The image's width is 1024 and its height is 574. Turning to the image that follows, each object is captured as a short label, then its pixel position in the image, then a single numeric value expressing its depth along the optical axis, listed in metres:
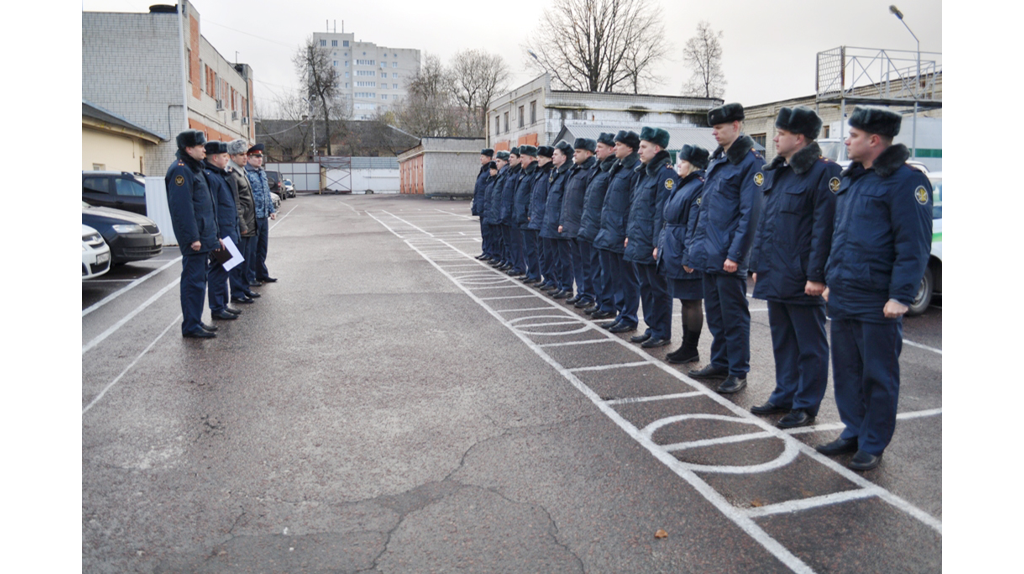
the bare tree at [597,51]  48.41
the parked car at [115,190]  15.37
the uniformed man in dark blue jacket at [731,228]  5.66
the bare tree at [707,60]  49.59
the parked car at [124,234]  12.05
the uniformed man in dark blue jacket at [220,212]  8.66
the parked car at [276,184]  45.22
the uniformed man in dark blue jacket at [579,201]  9.53
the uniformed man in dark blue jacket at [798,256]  4.68
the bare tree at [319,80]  68.24
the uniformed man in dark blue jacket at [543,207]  11.02
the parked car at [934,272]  8.55
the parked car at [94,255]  10.20
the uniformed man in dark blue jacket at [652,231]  7.27
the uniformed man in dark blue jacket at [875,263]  3.97
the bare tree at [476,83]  69.00
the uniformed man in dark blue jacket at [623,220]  8.13
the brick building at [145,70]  30.69
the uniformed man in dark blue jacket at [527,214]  11.86
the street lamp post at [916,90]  19.53
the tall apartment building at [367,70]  140.12
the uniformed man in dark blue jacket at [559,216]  10.28
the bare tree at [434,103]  71.19
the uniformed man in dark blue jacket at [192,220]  7.50
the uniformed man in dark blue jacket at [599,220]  8.82
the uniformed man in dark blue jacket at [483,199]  14.59
